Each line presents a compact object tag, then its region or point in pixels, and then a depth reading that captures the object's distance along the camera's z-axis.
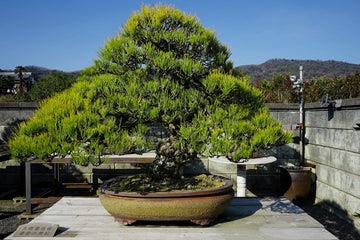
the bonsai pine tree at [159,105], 1.88
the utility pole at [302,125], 4.93
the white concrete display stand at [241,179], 4.19
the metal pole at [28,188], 3.72
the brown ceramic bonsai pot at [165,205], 1.96
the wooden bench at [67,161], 3.74
